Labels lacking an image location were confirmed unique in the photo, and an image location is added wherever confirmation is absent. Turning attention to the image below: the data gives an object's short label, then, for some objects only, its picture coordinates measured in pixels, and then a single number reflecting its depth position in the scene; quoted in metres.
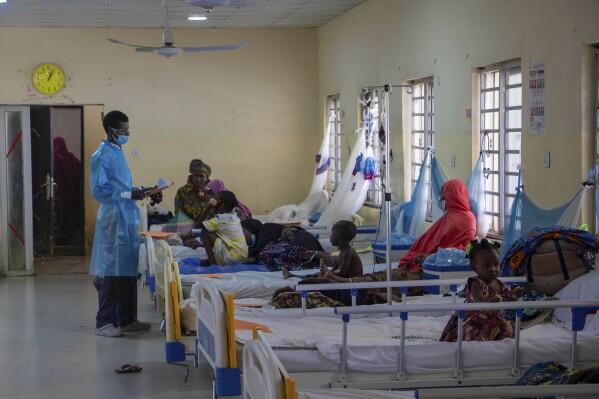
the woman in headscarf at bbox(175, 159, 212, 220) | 9.64
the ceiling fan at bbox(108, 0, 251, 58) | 8.65
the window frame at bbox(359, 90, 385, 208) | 9.63
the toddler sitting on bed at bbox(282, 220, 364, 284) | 6.18
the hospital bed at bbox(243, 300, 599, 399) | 4.09
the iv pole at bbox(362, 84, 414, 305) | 5.29
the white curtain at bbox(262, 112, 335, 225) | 11.45
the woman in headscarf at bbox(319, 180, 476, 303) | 6.99
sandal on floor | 6.01
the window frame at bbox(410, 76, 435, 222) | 8.48
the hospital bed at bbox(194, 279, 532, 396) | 4.20
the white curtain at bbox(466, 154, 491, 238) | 7.05
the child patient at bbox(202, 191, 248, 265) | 7.76
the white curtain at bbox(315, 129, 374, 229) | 9.59
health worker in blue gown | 6.99
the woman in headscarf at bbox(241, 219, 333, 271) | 7.67
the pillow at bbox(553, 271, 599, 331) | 4.60
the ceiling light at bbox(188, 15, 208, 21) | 11.18
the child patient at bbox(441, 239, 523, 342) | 4.45
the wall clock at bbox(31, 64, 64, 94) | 12.10
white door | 10.38
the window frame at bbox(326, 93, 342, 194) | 12.07
